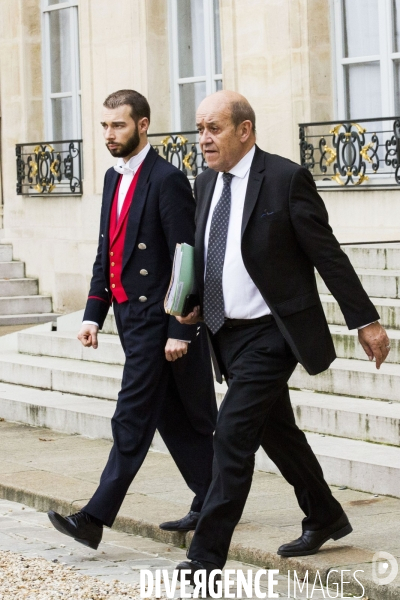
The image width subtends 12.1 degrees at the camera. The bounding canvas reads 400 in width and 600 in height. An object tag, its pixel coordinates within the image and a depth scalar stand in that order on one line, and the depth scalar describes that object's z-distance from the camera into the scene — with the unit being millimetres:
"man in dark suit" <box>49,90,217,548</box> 8183
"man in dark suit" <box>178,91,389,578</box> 7263
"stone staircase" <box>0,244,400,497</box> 10072
